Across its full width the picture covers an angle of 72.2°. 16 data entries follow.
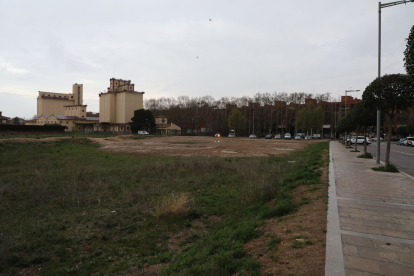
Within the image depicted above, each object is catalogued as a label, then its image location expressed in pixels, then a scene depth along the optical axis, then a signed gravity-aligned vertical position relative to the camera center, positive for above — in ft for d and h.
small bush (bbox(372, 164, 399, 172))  40.27 -5.07
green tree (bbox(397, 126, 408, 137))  211.90 +2.12
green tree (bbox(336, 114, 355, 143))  98.55 +2.15
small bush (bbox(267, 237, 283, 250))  14.18 -5.73
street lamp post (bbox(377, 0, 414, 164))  49.99 +12.82
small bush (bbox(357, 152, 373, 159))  61.33 -4.94
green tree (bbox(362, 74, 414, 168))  38.58 +5.54
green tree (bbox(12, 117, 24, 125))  325.23 +9.63
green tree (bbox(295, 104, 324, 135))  230.07 +11.72
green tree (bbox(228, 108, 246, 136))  276.64 +11.04
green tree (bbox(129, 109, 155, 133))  271.08 +9.58
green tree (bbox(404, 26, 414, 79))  23.08 +6.50
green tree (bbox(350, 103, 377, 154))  62.12 +3.65
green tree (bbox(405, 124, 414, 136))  194.56 +3.39
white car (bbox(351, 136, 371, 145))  146.41 -3.53
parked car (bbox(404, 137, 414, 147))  134.73 -3.70
